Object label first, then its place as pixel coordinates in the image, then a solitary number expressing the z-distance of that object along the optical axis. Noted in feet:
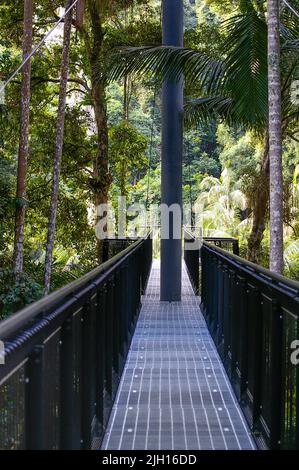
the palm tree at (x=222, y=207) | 100.01
